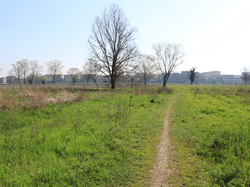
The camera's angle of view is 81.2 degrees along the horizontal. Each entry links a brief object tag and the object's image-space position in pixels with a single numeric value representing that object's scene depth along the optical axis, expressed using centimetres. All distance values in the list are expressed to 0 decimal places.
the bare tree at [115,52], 3011
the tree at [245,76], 7506
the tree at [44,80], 8869
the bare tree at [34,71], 7599
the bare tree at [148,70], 6889
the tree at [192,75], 9008
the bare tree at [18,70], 7206
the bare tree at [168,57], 4797
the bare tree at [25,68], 7262
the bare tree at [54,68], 8131
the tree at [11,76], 7369
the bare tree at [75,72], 9821
